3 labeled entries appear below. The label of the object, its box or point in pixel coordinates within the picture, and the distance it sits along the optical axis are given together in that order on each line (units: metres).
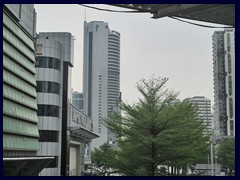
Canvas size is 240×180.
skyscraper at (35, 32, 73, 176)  33.09
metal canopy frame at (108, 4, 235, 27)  8.34
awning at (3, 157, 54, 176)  23.78
